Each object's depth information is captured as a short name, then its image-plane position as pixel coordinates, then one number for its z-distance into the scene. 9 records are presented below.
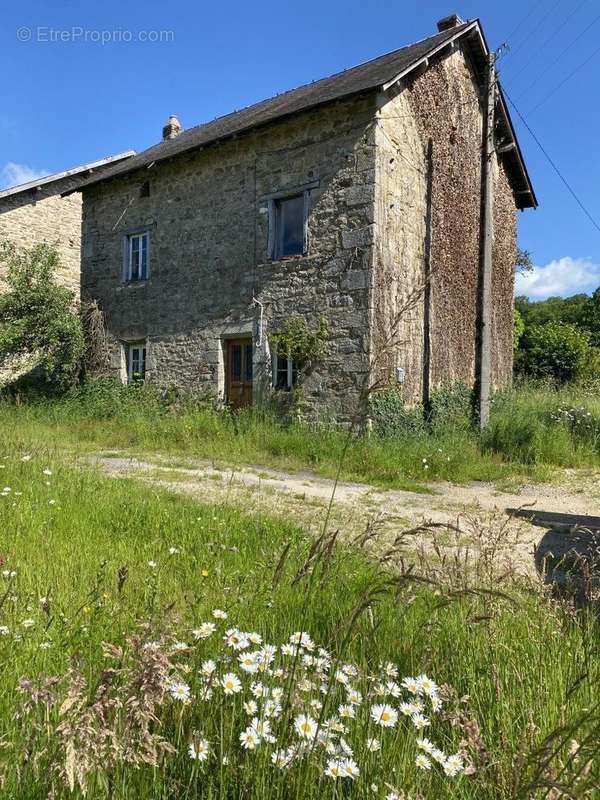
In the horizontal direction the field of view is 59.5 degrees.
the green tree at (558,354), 20.02
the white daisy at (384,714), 1.27
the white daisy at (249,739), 1.16
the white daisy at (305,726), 1.17
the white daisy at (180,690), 1.31
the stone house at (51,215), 17.91
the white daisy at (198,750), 1.10
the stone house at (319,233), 9.88
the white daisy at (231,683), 1.30
